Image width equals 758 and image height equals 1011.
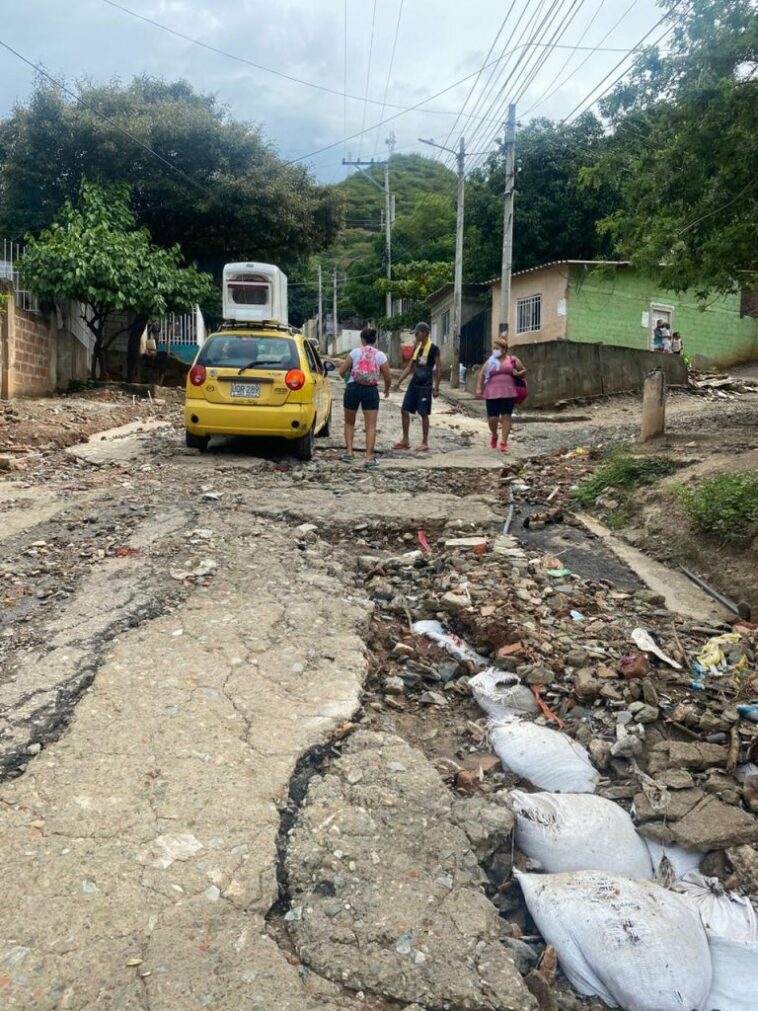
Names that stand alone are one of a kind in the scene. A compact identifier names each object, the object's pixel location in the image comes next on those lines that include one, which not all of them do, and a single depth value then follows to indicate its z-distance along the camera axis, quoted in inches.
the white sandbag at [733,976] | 77.6
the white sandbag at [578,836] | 93.4
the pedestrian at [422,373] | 369.7
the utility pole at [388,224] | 1507.1
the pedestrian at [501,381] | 374.9
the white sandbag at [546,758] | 110.0
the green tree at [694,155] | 287.4
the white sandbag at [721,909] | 84.0
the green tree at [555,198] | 1014.4
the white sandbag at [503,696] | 130.5
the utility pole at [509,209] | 696.4
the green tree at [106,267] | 597.9
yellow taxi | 335.0
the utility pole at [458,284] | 890.7
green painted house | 826.2
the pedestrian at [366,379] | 343.9
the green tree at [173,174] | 751.7
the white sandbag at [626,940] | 76.2
